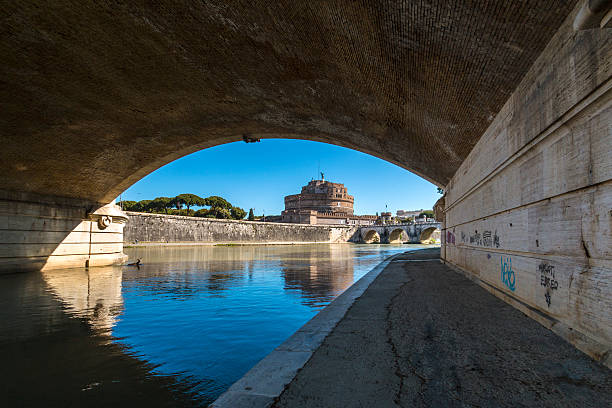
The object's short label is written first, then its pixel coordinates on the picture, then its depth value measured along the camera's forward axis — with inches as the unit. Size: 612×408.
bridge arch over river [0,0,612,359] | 125.5
